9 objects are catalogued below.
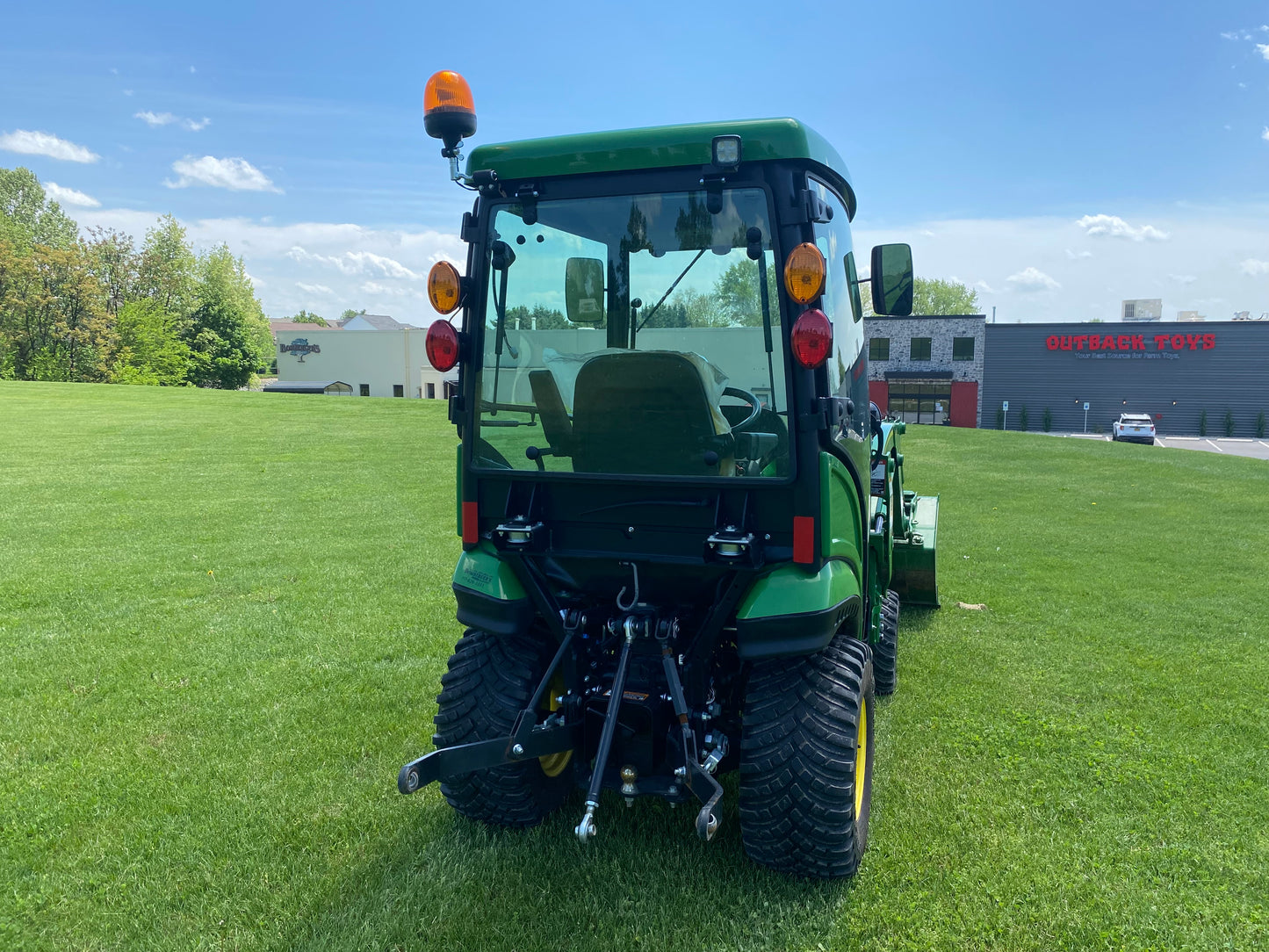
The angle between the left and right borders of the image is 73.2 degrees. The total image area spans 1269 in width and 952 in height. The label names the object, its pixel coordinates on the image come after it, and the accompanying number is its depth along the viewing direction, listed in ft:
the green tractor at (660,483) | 9.89
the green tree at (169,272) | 180.14
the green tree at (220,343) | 187.73
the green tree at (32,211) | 203.62
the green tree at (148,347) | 167.53
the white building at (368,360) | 210.38
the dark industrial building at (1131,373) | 143.64
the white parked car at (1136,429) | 110.11
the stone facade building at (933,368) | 152.66
